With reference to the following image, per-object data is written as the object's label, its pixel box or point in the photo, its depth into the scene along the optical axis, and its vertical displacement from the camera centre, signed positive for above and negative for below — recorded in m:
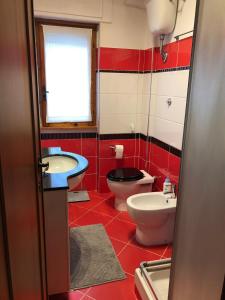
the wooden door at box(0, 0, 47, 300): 0.60 -0.17
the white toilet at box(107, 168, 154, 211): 2.66 -0.93
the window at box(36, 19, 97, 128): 2.77 +0.23
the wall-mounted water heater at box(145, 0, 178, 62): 2.18 +0.70
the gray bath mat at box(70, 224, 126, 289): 1.87 -1.34
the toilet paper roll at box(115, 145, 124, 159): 3.09 -0.68
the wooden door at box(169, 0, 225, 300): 0.73 -0.22
